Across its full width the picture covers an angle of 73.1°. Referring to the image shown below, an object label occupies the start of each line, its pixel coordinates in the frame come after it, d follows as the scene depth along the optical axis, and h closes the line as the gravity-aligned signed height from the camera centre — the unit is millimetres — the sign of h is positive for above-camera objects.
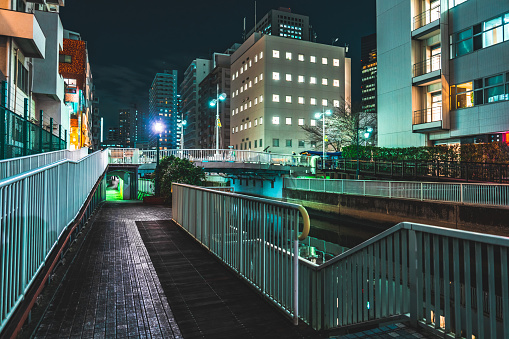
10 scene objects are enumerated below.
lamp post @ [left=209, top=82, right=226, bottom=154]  36869 +8416
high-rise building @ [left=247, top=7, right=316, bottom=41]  171500 +78911
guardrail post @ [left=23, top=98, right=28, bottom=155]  8742 +1047
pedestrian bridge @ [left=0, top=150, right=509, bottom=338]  2867 -981
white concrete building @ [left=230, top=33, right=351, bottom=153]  70625 +18836
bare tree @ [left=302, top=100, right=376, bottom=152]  50562 +7670
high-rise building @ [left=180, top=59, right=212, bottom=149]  131625 +31429
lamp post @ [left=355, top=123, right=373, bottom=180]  32688 +230
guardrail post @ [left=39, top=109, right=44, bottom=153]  10426 +1047
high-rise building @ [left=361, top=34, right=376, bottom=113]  177000 +50597
